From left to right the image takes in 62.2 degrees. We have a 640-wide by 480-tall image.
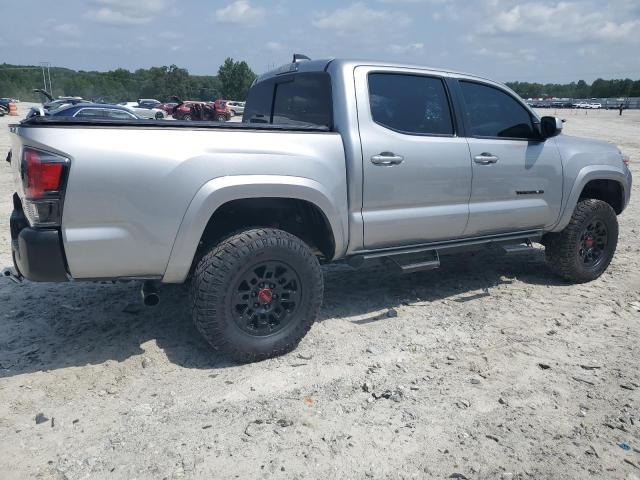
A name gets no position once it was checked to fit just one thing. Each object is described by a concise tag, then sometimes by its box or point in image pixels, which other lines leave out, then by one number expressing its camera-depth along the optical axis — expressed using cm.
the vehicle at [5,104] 4159
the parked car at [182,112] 3186
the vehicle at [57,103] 2874
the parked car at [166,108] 4297
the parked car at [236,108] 4770
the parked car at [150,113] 3472
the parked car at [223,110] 3123
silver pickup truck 290
